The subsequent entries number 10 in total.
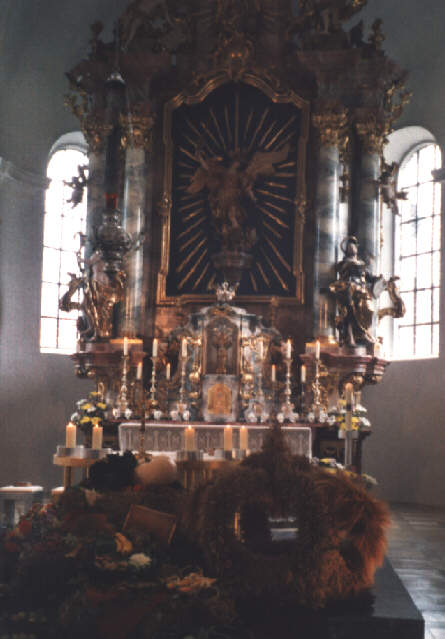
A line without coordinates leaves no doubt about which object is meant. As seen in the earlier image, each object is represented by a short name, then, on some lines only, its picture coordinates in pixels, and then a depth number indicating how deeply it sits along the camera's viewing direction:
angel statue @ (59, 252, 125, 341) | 12.88
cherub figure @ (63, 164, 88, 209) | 13.85
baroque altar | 12.60
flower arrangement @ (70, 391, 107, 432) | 12.05
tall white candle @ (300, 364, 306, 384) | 11.89
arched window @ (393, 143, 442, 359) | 15.13
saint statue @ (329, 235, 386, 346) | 12.55
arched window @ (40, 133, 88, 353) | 15.70
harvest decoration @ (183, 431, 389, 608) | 3.11
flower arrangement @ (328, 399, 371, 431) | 11.76
